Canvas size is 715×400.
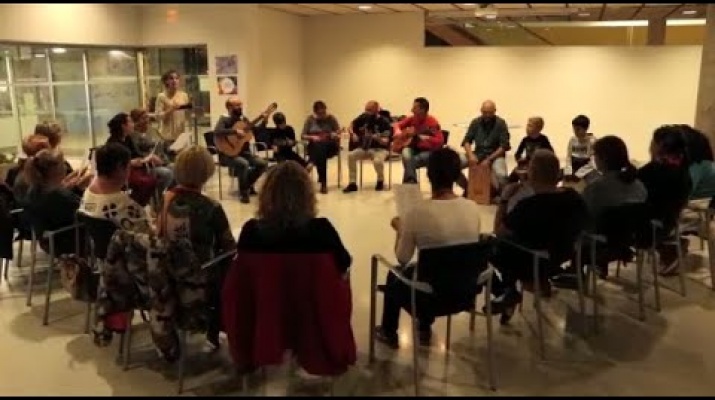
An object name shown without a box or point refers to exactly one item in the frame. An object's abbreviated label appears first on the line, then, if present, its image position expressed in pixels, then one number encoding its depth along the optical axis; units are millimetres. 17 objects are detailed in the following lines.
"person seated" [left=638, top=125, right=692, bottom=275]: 3879
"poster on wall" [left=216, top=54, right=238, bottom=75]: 9898
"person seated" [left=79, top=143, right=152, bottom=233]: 3441
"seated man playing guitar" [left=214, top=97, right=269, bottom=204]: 7195
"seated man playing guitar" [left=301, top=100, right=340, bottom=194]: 7637
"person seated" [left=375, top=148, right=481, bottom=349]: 2986
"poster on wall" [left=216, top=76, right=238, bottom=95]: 9984
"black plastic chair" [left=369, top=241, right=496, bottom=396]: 2785
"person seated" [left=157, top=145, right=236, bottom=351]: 3023
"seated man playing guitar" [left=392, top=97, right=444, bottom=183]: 7105
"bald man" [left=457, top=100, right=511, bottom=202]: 6715
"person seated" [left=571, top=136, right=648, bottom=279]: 3680
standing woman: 7496
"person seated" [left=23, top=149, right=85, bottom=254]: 3703
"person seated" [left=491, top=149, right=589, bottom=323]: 3178
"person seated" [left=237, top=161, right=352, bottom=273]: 2582
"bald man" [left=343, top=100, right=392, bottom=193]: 7773
